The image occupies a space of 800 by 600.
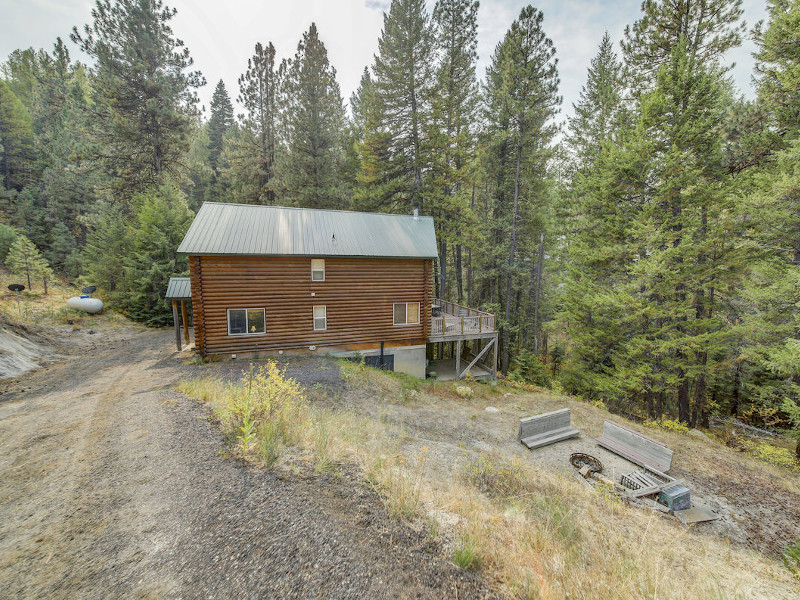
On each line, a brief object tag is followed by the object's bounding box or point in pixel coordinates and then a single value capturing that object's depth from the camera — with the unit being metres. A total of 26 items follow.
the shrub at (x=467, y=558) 3.14
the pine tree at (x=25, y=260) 20.47
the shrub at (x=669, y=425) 12.56
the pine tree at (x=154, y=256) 19.02
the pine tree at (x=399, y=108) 17.97
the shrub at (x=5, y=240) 24.48
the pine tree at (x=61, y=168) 27.80
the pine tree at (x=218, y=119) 41.83
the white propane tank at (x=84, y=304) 18.45
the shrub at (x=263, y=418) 5.00
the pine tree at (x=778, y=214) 9.02
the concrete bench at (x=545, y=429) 9.66
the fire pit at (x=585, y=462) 8.23
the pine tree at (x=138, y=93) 18.31
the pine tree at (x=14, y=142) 33.03
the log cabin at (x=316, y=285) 12.86
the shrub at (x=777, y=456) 9.75
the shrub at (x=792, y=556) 5.05
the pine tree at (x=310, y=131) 21.52
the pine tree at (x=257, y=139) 25.22
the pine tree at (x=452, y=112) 18.50
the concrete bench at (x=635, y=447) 8.16
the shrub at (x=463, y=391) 14.15
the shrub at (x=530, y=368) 20.94
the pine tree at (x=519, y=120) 17.42
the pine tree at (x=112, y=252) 20.81
